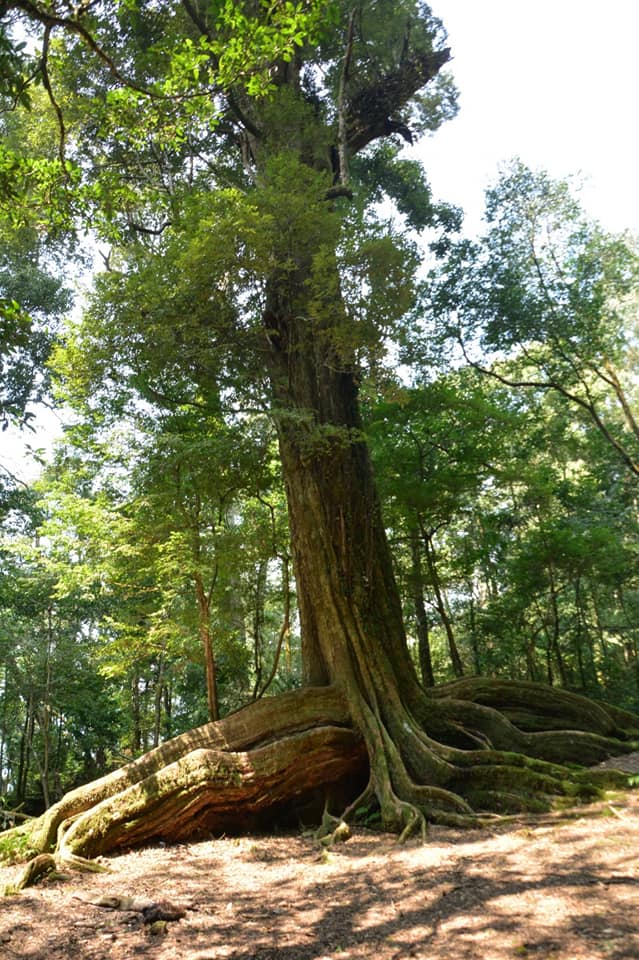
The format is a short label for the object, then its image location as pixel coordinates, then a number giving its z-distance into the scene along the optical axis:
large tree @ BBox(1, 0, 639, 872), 5.24
